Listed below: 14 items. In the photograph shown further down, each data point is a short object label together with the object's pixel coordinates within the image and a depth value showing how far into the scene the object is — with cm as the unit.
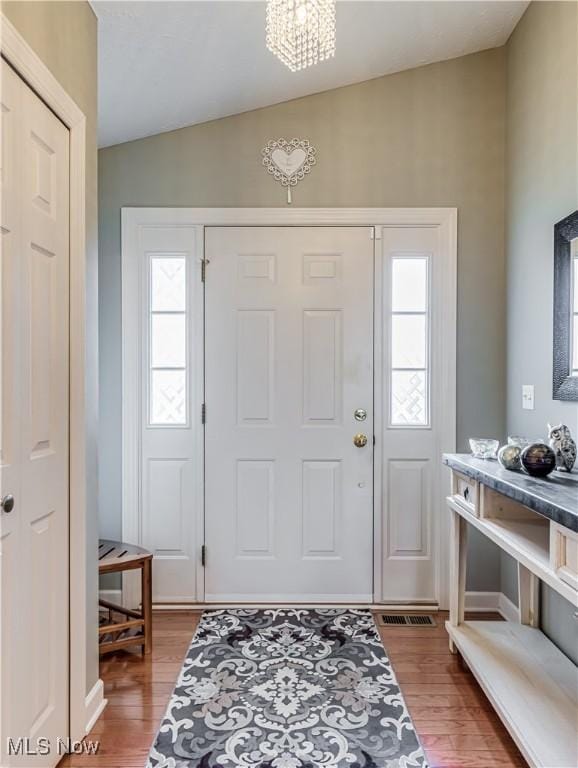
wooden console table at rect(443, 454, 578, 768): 143
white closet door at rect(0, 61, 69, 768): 140
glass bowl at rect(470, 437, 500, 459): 224
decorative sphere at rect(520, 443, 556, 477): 176
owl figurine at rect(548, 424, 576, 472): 186
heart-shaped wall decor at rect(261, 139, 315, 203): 282
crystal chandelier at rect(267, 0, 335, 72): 163
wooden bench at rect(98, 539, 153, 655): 229
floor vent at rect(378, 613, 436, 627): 267
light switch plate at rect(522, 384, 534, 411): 247
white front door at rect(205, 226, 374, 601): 286
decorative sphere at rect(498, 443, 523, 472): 192
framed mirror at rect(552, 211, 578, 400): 205
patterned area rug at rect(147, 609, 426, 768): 171
